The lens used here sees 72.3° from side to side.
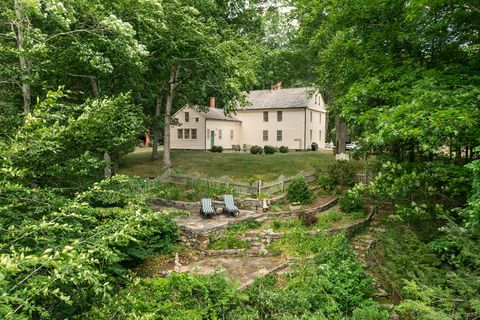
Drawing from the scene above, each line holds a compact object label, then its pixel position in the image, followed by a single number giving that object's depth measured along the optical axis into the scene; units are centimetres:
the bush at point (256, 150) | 3350
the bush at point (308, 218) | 1437
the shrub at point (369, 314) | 755
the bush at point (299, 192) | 1712
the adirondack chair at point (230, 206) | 1543
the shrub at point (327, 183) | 1867
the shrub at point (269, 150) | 3355
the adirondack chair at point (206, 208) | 1503
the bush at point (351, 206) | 1577
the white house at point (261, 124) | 3606
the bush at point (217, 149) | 3469
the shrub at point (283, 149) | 3460
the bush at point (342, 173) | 1842
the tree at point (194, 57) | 1449
